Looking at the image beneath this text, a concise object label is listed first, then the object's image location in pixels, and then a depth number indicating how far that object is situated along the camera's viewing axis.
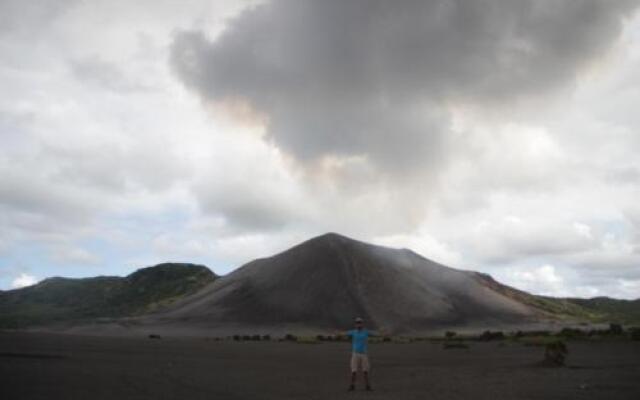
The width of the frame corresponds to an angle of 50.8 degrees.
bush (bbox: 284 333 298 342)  96.05
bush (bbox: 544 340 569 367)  37.72
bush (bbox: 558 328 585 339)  84.96
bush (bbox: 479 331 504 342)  89.36
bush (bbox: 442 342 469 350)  66.45
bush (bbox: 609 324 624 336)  84.91
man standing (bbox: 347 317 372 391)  24.62
